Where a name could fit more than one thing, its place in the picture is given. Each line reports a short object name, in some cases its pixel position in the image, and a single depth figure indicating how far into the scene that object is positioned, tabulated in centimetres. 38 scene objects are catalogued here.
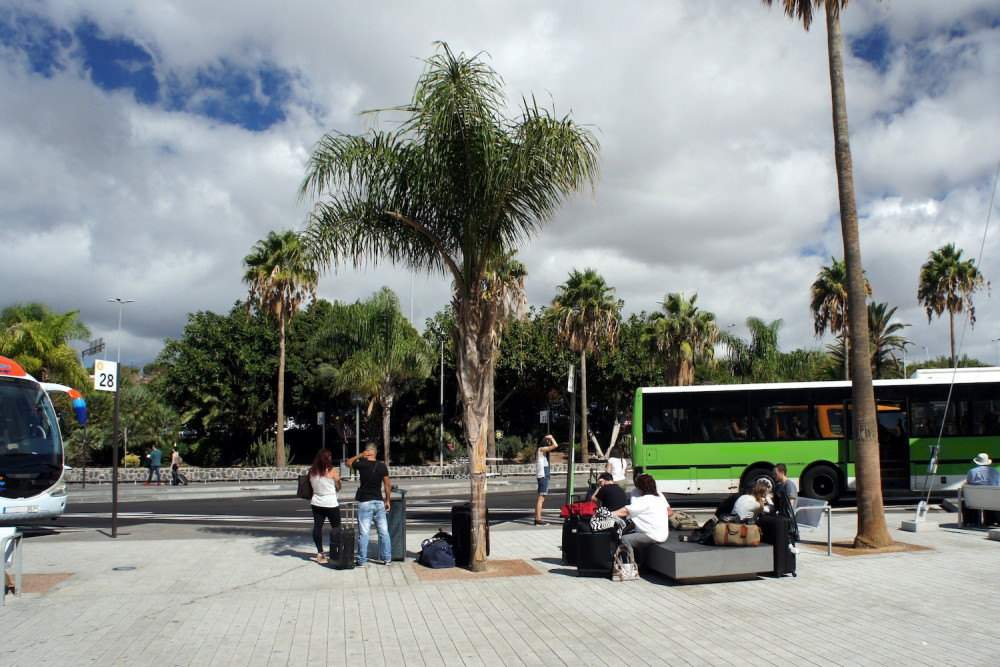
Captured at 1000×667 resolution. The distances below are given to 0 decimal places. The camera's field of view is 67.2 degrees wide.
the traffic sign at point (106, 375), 1323
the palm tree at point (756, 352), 4738
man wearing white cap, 1325
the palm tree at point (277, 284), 3400
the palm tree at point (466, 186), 942
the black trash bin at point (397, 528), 1017
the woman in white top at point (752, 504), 930
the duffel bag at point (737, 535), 862
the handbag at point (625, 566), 870
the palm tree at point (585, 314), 3506
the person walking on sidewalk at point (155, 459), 2966
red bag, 975
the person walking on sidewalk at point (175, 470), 2936
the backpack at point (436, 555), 963
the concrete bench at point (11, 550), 787
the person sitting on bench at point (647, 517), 891
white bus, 1280
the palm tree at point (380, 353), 3472
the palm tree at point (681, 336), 3675
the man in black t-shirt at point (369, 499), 980
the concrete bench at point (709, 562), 830
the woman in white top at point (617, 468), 1276
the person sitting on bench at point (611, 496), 955
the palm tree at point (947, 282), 4019
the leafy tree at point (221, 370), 4328
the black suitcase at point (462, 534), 962
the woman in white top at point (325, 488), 1000
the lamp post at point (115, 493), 1262
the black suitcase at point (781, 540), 868
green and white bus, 1731
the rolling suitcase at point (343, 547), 958
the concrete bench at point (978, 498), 1239
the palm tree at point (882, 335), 4650
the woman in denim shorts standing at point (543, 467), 1410
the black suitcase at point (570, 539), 931
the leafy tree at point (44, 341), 2978
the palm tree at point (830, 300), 3672
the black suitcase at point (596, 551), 891
